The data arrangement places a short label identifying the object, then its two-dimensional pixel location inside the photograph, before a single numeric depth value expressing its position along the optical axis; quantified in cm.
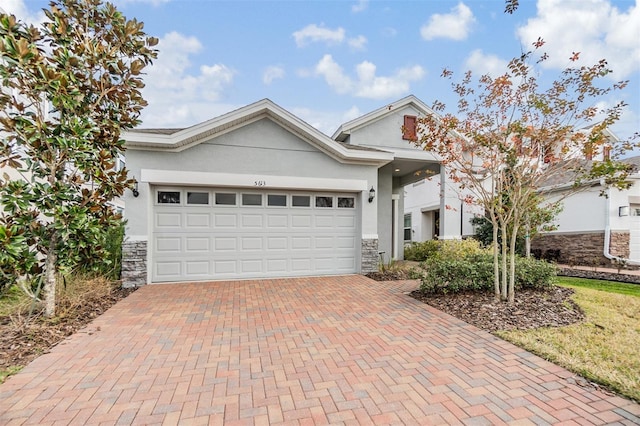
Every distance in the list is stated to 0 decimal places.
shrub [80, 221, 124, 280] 797
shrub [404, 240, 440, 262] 1326
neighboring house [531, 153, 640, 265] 1193
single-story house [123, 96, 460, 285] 814
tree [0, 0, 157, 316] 464
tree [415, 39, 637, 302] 550
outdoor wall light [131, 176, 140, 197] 795
